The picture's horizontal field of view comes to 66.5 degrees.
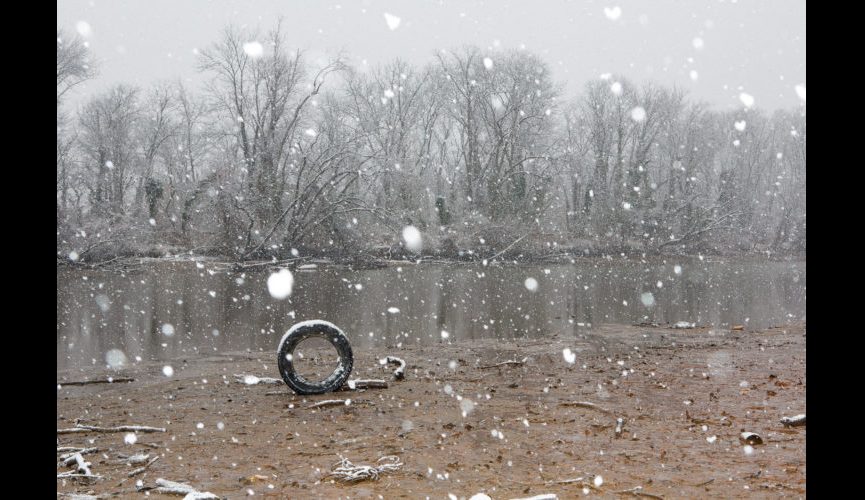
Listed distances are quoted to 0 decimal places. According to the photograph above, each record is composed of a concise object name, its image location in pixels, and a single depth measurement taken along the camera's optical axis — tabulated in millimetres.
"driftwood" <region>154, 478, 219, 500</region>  5082
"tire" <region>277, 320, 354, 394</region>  8227
